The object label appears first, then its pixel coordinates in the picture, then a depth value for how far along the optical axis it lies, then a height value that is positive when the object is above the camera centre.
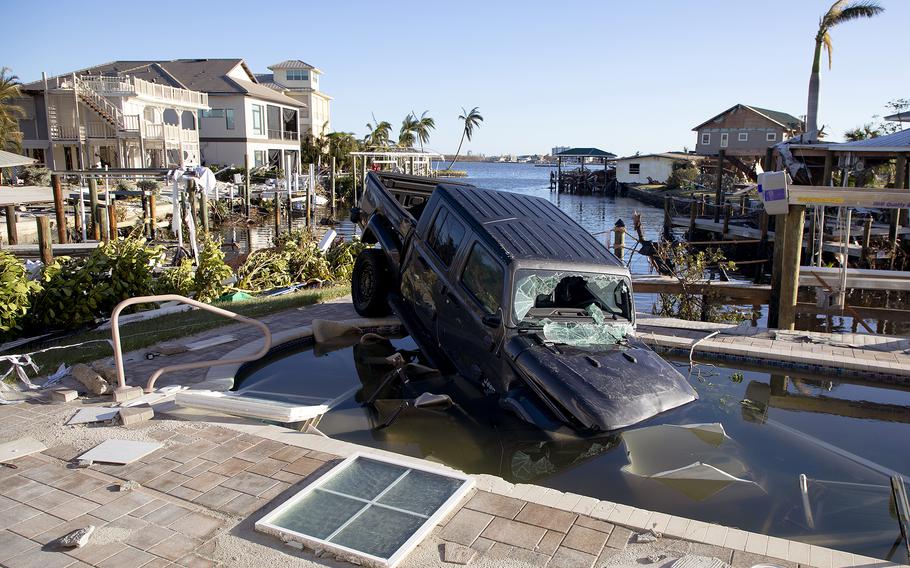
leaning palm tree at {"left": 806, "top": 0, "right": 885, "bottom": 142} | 31.39 +7.33
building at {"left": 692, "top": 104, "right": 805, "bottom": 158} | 59.00 +4.38
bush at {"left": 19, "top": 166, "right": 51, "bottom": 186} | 31.16 +0.21
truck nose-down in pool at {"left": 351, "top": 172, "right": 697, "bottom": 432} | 5.92 -1.35
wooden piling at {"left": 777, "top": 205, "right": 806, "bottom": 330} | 9.57 -1.26
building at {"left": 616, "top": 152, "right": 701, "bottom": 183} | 72.81 +1.43
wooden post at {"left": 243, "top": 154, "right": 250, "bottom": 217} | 33.92 -0.40
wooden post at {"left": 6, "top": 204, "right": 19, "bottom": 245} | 20.90 -1.49
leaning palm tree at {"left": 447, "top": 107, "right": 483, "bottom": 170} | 54.22 +4.69
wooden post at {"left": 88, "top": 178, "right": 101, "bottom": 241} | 24.52 -1.03
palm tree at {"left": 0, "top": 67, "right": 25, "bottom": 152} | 33.97 +3.52
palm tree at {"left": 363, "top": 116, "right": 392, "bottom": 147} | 64.81 +4.32
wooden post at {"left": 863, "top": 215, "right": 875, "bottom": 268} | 19.07 -1.86
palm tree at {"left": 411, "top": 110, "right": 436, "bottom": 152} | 67.50 +5.23
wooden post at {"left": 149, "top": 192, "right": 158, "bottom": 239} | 25.95 -1.41
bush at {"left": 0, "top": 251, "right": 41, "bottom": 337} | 8.98 -1.51
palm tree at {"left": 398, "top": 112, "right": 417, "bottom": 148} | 67.19 +5.01
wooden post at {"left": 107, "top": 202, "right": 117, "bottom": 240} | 23.25 -1.28
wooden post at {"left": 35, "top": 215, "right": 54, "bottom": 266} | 13.82 -1.17
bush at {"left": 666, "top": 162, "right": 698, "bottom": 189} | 63.44 +0.33
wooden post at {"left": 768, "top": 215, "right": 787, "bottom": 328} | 9.97 -1.30
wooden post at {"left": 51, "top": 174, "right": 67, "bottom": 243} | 21.58 -0.91
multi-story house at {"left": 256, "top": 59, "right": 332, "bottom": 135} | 58.56 +8.25
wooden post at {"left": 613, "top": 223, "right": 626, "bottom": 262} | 14.95 -1.35
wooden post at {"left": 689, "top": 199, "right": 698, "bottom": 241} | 29.92 -1.69
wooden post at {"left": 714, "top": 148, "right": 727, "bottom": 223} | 30.62 -0.49
